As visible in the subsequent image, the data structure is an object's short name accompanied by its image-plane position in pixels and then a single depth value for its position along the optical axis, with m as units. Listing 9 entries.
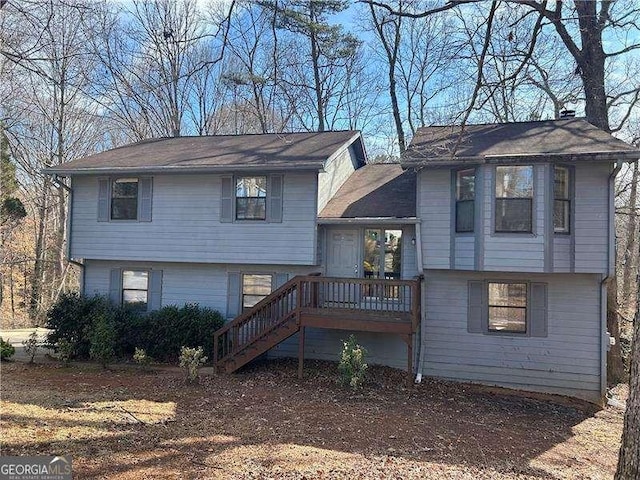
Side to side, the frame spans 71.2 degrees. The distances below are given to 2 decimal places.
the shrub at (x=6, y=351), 11.40
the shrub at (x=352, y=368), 9.41
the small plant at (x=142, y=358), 10.59
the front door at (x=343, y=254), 11.91
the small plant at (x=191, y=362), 9.48
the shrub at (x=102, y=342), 10.91
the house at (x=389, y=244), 9.74
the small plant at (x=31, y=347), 11.52
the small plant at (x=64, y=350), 11.18
